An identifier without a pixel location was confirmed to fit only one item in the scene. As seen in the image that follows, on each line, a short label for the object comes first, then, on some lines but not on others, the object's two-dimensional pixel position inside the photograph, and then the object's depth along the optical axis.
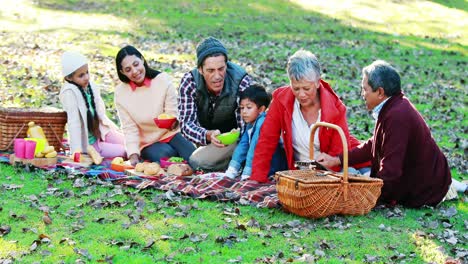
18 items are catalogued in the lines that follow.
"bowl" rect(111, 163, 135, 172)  17.11
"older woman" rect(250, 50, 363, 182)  15.11
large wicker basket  13.36
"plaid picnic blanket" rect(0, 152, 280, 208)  14.87
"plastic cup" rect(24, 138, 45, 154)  16.97
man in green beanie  17.23
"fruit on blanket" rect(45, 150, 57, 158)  17.09
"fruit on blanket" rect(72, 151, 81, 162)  17.61
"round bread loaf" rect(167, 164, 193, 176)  16.86
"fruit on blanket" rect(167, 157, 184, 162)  17.75
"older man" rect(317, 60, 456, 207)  14.40
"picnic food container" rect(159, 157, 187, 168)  17.60
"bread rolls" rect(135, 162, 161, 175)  16.58
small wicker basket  17.87
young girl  18.20
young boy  16.64
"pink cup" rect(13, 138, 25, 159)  16.83
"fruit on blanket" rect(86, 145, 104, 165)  17.62
